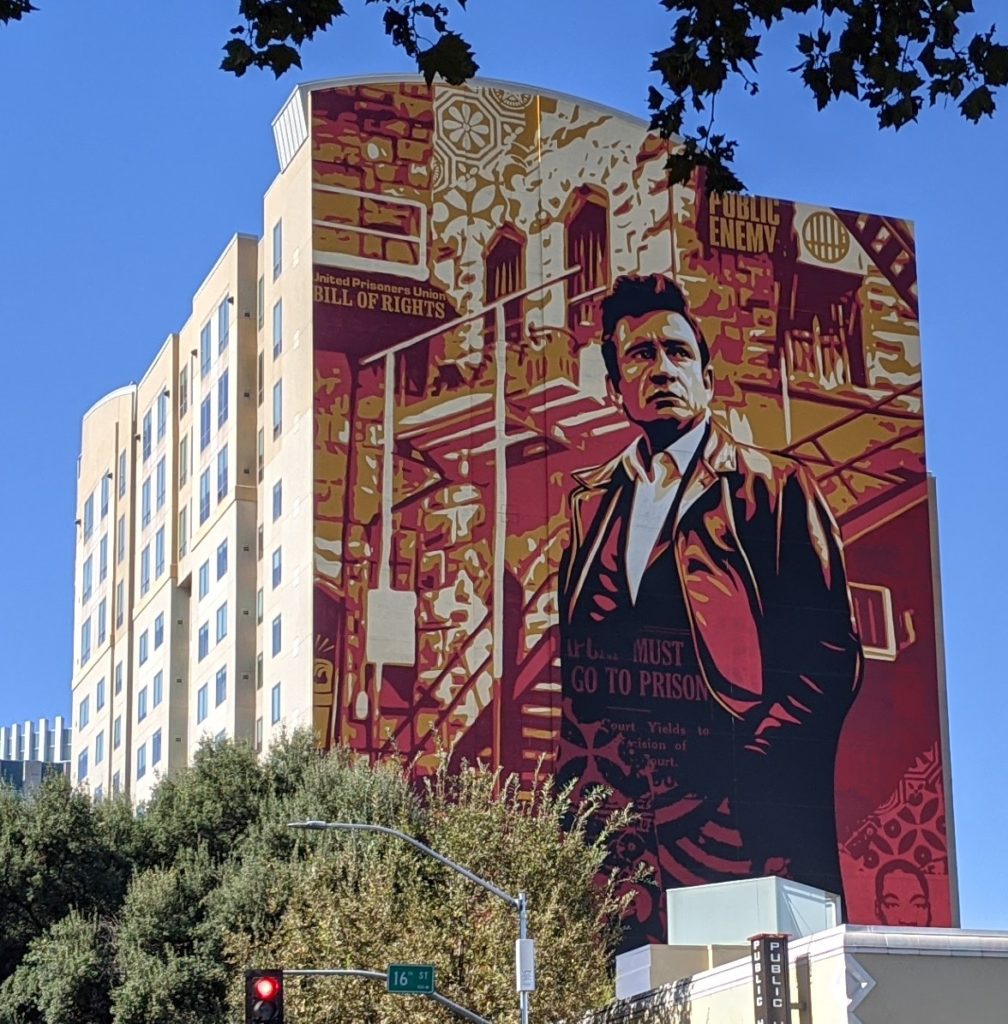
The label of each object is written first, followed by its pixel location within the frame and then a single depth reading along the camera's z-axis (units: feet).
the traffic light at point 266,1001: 107.96
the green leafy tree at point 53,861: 192.65
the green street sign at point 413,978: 125.70
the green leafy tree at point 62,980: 180.86
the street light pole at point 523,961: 127.44
